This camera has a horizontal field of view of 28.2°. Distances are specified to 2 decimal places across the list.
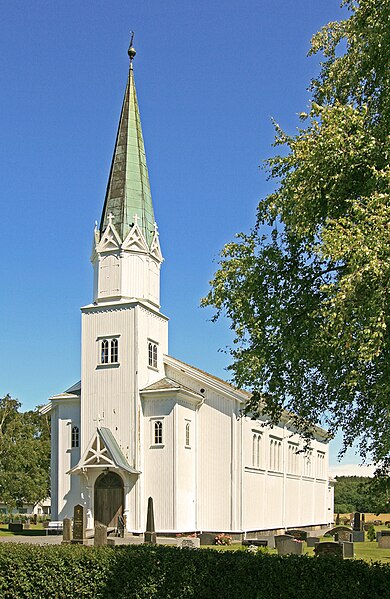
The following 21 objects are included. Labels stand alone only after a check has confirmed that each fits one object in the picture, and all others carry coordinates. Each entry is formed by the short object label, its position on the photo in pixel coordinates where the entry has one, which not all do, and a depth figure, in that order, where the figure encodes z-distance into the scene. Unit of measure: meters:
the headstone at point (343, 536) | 39.97
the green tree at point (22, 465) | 65.81
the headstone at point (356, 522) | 47.53
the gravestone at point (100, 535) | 24.48
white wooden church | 38.41
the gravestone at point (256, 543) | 34.01
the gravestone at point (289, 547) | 26.72
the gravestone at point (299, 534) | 39.84
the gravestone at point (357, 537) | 41.53
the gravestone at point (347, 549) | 28.19
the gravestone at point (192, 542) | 30.87
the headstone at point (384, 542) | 37.50
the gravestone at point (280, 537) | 31.23
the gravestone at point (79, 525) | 27.05
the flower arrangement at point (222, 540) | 36.06
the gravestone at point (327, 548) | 25.28
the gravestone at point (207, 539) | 36.12
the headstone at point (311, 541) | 36.22
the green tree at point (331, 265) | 13.03
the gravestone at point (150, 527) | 32.34
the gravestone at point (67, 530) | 26.72
